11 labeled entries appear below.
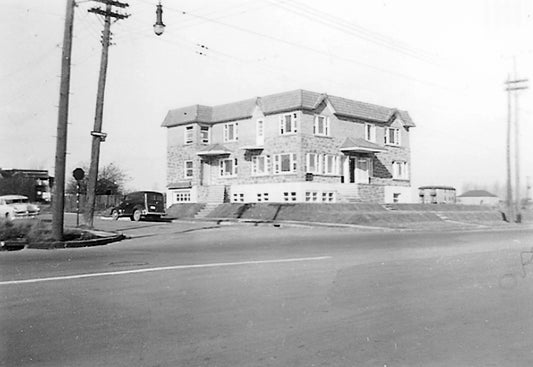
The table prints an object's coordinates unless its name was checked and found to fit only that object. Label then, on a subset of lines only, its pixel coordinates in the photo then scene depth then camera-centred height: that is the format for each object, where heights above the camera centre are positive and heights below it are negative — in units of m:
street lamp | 18.03 +6.03
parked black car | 34.88 +0.30
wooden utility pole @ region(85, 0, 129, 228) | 23.61 +4.00
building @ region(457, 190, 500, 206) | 84.82 +3.07
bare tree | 62.08 +3.38
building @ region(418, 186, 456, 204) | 52.53 +1.97
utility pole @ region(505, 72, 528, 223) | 32.44 +4.02
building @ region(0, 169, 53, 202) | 44.25 +2.07
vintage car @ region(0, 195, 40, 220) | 32.22 +0.12
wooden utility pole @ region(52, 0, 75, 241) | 17.66 +2.46
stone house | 40.16 +4.76
